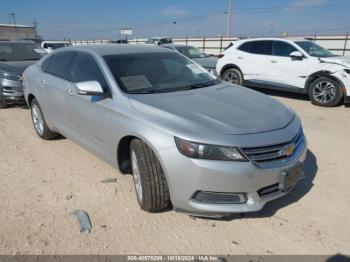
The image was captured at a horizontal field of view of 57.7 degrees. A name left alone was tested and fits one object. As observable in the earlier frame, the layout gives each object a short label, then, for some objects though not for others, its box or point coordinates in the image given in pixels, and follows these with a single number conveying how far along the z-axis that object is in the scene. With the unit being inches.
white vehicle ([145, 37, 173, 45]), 1081.4
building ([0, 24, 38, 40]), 2516.2
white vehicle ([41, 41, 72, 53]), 834.7
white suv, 296.4
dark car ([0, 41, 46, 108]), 296.2
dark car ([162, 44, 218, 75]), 428.8
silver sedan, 102.7
